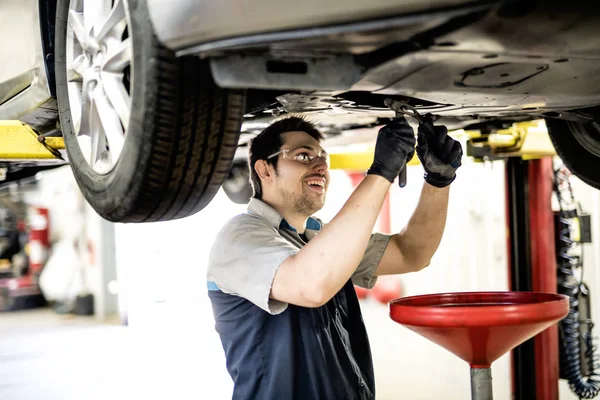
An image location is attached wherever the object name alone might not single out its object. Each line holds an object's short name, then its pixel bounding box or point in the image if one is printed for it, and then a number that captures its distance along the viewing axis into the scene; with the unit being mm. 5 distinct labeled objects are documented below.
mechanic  1535
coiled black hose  3014
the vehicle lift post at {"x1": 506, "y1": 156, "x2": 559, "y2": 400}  3016
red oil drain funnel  1444
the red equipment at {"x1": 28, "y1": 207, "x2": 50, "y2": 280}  8273
